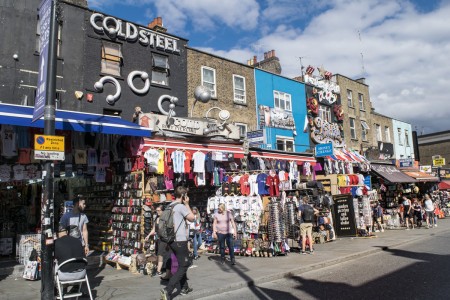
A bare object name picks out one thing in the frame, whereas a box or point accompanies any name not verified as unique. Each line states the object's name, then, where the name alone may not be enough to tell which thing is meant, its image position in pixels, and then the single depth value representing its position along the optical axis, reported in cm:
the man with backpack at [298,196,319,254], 1256
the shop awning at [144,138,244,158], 1180
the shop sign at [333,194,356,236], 1634
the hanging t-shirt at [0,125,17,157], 988
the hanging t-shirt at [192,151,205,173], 1275
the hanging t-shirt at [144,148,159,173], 1130
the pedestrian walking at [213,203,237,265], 1111
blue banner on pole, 657
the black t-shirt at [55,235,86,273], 630
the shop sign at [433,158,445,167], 3683
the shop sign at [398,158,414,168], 2702
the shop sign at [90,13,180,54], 1580
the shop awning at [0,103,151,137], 847
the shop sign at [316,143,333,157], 1875
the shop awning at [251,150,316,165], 1607
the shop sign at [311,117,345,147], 2506
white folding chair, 614
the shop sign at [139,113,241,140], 1197
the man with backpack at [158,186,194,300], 685
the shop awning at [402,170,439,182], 2642
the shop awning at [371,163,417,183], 2368
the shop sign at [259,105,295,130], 2186
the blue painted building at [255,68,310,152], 2203
